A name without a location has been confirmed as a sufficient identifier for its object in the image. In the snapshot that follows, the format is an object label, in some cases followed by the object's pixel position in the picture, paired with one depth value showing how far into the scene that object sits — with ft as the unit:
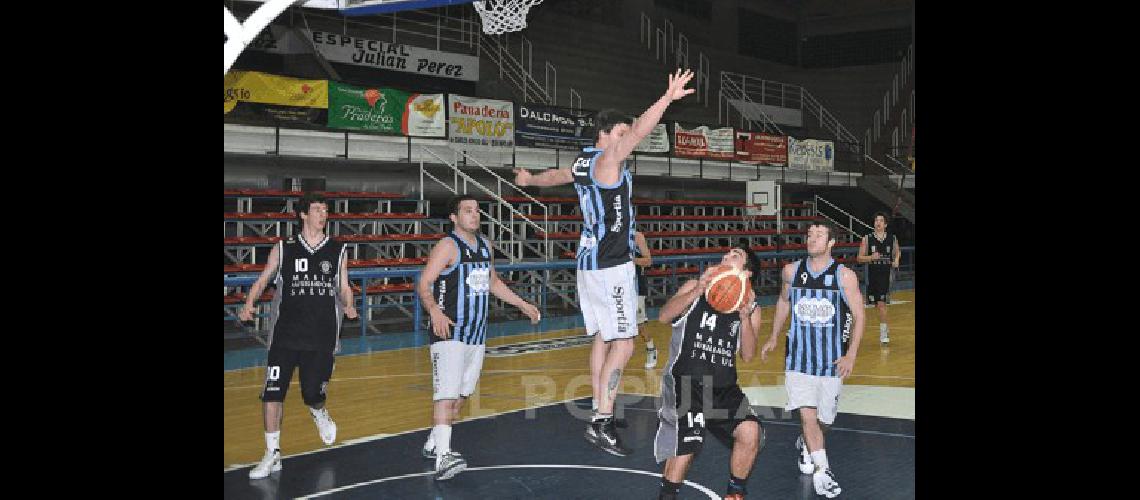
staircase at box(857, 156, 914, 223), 98.37
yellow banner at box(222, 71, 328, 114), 53.78
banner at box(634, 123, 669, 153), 75.87
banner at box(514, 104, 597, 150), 67.56
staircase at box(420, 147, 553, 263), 61.05
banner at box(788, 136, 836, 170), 90.43
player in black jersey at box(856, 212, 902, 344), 48.78
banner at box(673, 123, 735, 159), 79.56
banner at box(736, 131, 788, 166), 85.56
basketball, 18.20
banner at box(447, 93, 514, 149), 63.26
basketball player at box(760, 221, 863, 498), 21.45
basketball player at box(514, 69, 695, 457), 22.70
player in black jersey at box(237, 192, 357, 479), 23.04
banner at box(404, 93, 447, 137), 61.16
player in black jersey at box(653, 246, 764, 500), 18.52
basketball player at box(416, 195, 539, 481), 22.62
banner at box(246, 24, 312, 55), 65.10
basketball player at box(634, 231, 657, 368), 33.94
